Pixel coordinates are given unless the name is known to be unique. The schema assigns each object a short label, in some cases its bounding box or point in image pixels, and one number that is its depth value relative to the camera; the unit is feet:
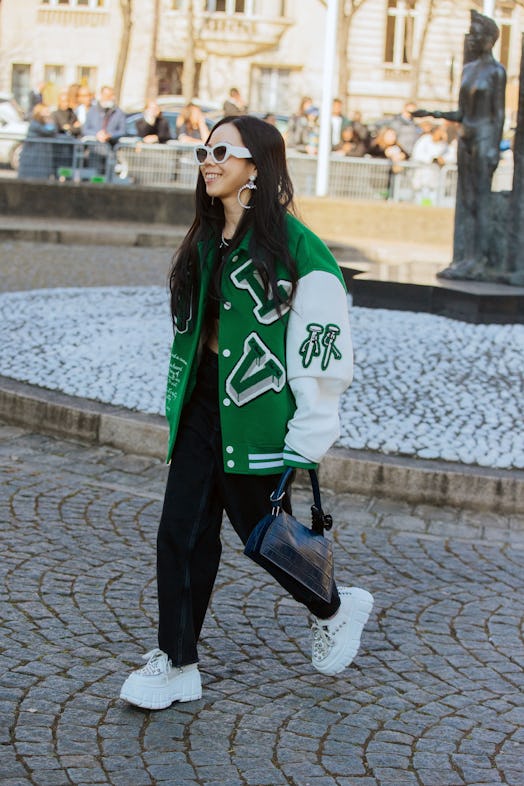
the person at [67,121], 73.46
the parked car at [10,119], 88.38
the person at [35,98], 91.78
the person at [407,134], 79.36
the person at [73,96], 77.92
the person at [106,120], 71.00
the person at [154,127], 71.91
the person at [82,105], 80.43
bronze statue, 38.14
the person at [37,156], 68.64
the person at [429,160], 69.00
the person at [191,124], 74.43
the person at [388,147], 75.10
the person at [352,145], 76.89
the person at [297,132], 85.76
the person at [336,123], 81.82
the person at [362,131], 77.61
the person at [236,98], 77.59
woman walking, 13.08
